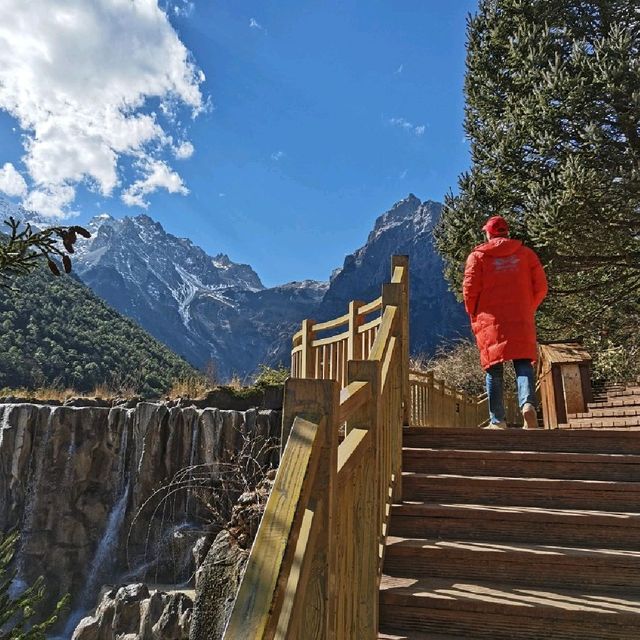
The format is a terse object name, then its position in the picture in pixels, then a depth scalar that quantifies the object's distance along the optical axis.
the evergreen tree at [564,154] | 7.77
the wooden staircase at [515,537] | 2.55
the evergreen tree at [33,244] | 1.88
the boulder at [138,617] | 6.50
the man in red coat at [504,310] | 4.59
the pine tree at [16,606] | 3.75
